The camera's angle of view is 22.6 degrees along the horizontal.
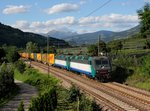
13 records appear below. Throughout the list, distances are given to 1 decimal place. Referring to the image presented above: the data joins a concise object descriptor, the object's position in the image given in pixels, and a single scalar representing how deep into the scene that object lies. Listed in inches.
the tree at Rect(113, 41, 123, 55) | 3750.0
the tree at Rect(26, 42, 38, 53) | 5861.2
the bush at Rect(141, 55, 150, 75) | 1518.2
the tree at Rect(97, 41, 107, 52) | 3353.3
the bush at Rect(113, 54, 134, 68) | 1860.2
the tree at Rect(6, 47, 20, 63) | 4156.0
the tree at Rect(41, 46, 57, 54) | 4768.7
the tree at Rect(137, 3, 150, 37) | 3287.4
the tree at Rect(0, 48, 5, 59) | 4962.1
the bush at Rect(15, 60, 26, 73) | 3070.9
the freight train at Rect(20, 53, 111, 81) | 1765.5
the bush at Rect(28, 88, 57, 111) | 944.5
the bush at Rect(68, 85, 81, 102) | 1268.5
